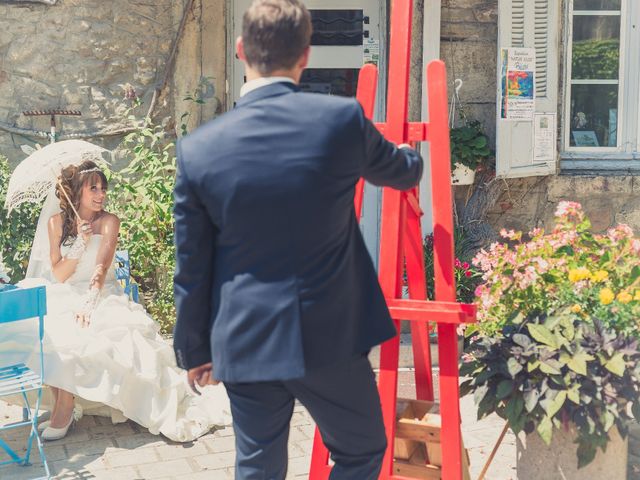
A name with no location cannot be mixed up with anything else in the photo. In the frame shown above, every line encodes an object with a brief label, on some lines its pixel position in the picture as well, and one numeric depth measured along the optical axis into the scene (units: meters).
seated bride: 4.34
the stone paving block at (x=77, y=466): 3.98
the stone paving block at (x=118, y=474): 3.93
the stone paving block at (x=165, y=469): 3.97
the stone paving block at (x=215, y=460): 4.06
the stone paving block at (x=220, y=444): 4.26
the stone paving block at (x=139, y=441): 4.32
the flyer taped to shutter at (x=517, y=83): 6.25
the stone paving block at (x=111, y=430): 4.45
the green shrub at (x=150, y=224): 6.00
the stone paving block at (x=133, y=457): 4.10
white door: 6.86
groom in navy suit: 2.26
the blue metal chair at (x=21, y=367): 3.81
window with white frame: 6.74
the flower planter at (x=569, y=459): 3.26
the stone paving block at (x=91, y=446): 4.24
